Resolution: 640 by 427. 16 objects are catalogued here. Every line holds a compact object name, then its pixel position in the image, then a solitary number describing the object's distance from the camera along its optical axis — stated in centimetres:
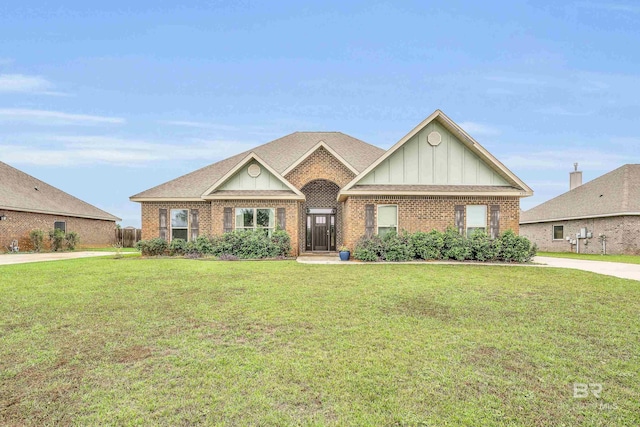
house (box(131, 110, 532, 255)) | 1653
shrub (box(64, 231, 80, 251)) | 2572
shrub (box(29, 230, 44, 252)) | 2341
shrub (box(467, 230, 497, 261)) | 1533
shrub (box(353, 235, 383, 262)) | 1540
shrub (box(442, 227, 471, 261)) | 1530
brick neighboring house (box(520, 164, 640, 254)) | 2302
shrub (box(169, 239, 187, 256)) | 1869
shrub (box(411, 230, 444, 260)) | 1540
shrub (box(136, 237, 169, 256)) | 1872
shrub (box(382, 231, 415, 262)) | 1536
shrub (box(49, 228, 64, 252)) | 2464
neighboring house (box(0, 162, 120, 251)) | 2286
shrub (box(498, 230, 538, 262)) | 1538
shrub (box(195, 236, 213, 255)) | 1770
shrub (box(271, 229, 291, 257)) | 1700
